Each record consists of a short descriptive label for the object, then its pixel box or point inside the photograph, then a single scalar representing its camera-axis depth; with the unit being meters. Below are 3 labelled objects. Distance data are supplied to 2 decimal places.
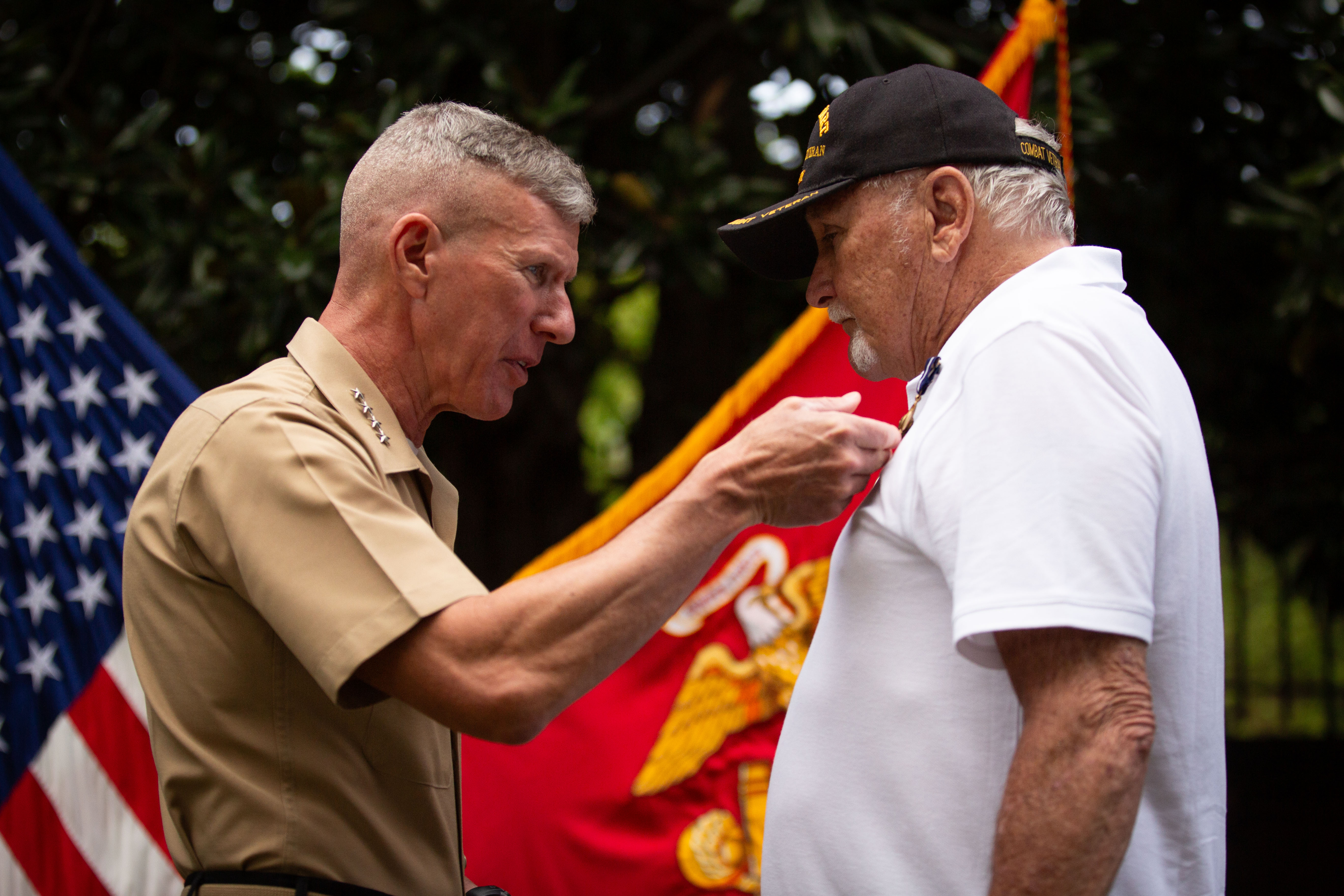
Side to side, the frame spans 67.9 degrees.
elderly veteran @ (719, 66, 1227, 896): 1.09
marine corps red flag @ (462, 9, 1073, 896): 2.66
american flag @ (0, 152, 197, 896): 2.53
